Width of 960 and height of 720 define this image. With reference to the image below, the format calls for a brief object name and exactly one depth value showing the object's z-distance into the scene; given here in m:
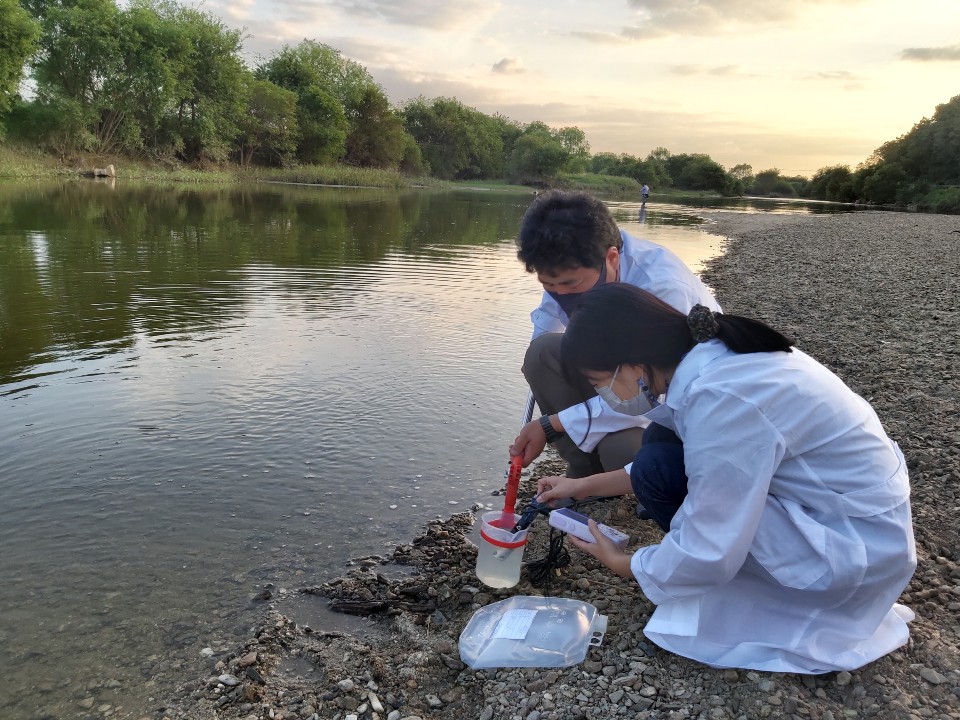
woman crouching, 2.01
